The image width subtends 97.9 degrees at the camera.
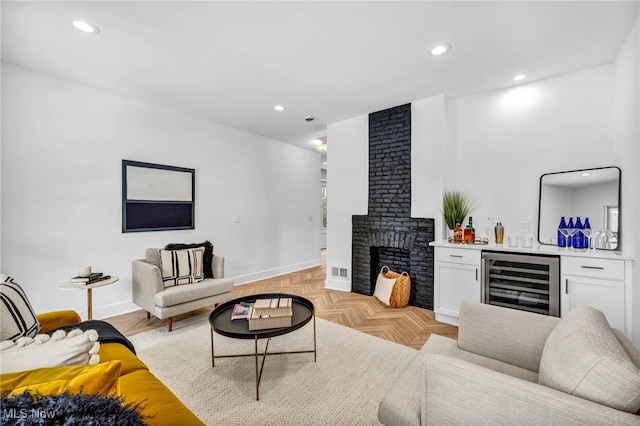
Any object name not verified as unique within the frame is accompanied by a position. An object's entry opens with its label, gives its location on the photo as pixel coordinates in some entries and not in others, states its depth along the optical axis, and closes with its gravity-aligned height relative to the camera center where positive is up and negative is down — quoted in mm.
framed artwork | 3428 +205
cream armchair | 2785 -845
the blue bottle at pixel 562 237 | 2664 -212
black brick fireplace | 3570 -135
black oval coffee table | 1815 -786
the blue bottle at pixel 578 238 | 2549 -214
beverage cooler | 2484 -637
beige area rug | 1685 -1203
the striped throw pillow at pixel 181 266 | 3035 -605
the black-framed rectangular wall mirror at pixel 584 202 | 2502 +130
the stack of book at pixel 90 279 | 2564 -631
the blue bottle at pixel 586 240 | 2531 -228
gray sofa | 829 -579
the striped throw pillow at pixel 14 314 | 1316 -510
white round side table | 2501 -673
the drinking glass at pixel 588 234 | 2510 -172
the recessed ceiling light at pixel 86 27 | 2066 +1403
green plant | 3314 +85
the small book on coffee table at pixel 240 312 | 2065 -756
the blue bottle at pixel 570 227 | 2612 -117
